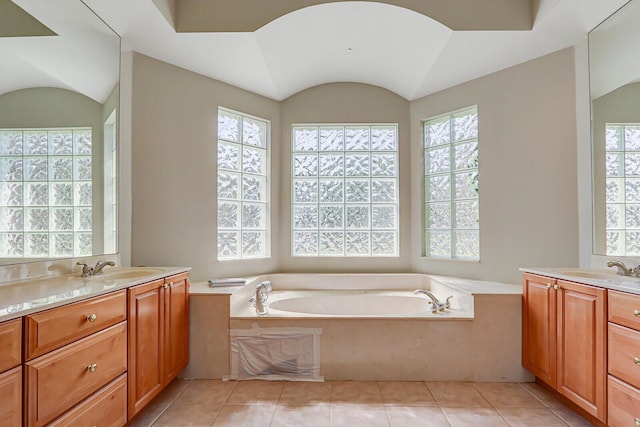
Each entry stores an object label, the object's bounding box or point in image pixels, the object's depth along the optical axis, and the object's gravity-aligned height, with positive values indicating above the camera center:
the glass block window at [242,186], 3.35 +0.31
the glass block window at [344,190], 3.80 +0.29
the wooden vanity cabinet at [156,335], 1.86 -0.69
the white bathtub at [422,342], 2.51 -0.87
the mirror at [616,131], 2.14 +0.55
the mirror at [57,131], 1.69 +0.48
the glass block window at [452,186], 3.32 +0.31
